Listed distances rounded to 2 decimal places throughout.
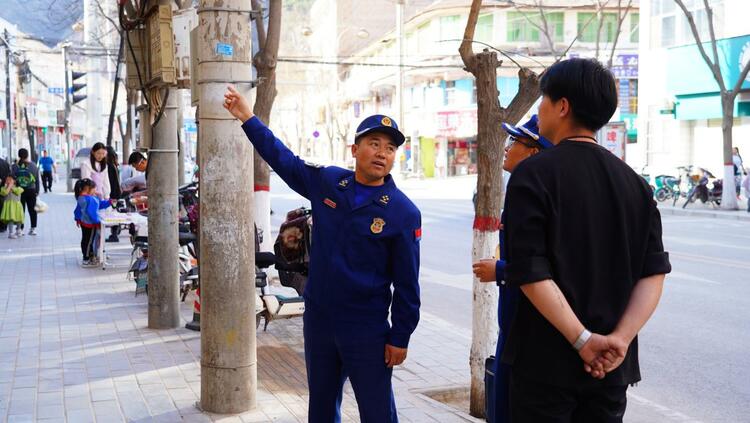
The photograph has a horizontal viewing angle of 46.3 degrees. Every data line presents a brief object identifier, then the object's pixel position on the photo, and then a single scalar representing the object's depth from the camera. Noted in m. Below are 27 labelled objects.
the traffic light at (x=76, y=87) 24.27
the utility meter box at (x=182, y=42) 7.69
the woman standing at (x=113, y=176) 17.38
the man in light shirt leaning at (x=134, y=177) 14.73
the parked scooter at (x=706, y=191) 27.23
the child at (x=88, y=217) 14.63
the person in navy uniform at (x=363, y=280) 4.09
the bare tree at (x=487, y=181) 6.10
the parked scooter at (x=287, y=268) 7.28
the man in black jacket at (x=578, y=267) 2.84
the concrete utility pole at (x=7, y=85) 32.59
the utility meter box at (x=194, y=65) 5.83
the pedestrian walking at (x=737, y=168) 27.74
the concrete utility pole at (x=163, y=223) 8.86
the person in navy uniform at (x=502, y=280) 3.29
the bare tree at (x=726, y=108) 25.64
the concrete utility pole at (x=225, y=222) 5.59
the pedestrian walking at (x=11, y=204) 18.95
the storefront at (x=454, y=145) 54.19
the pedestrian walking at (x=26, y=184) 19.84
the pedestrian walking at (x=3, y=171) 19.58
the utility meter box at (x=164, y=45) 8.02
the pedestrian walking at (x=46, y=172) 37.25
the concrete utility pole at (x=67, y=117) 31.58
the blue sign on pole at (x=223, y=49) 5.55
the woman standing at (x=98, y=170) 16.50
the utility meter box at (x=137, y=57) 9.58
